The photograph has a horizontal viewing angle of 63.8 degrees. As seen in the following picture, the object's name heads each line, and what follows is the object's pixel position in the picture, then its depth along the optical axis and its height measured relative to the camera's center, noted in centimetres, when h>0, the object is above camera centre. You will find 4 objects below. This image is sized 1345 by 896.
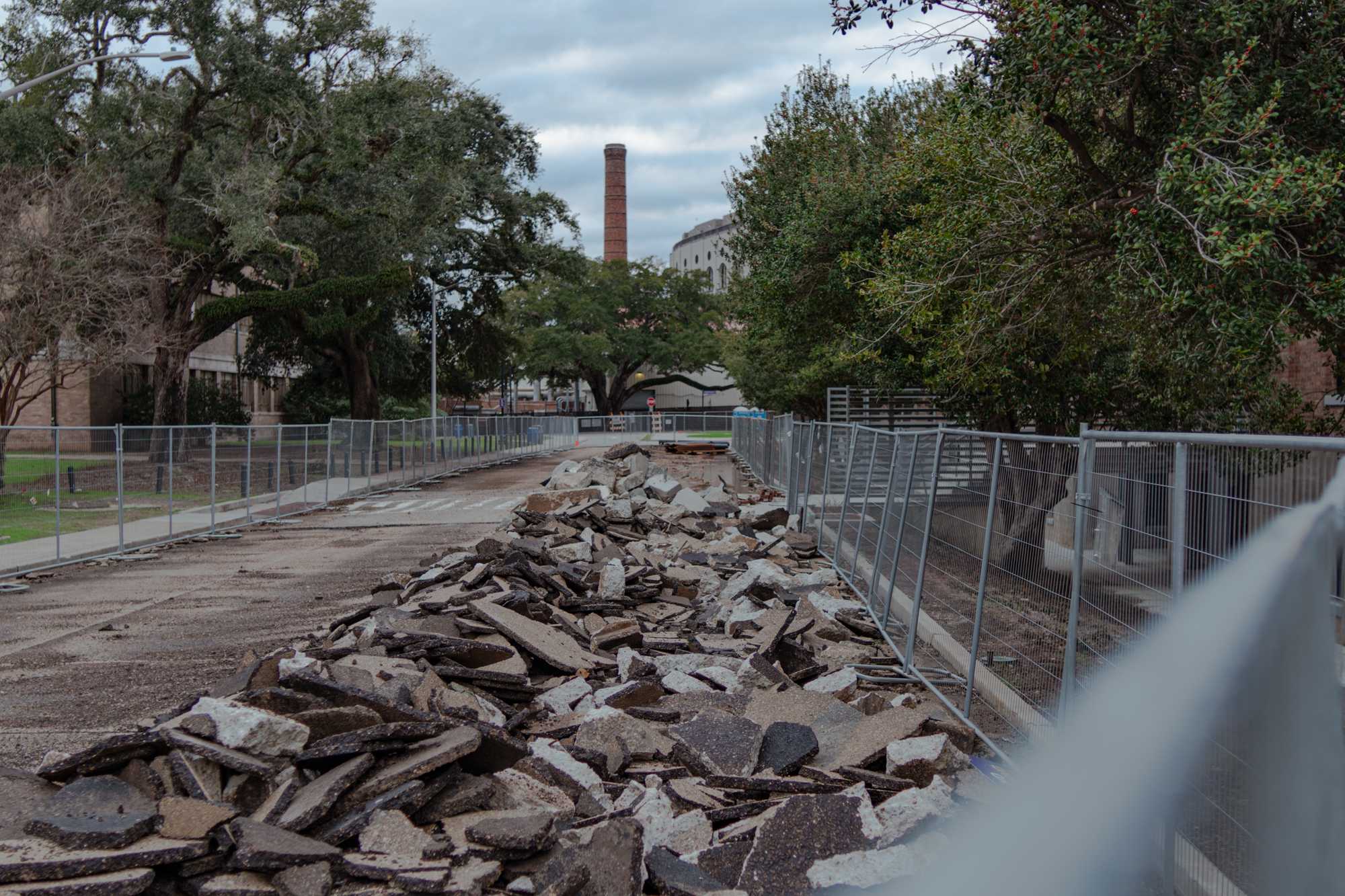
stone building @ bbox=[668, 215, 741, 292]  13000 +2077
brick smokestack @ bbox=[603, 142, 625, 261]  10538 +2071
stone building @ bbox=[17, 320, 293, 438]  4503 +75
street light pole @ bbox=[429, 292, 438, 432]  4494 +226
